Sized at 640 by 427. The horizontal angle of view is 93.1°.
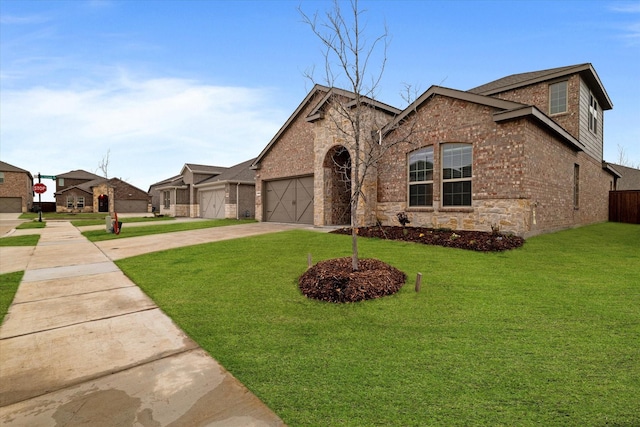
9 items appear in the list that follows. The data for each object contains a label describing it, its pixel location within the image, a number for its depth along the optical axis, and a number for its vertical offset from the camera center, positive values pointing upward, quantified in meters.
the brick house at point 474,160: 10.51 +1.90
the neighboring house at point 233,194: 25.58 +1.02
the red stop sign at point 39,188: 27.70 +1.66
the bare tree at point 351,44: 5.98 +3.41
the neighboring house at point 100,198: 47.22 +1.23
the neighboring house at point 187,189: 31.56 +1.80
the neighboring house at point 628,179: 30.24 +2.48
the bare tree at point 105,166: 27.48 +3.65
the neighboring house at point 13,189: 44.28 +2.58
